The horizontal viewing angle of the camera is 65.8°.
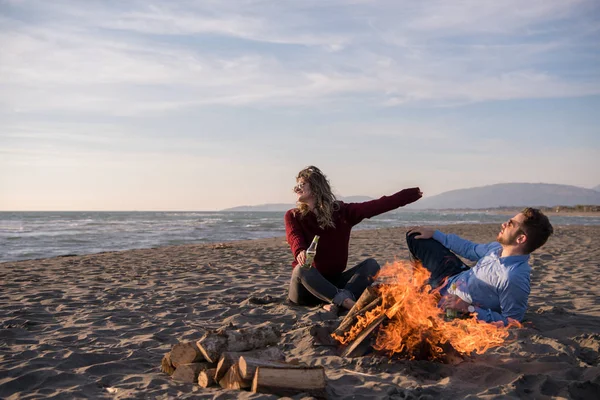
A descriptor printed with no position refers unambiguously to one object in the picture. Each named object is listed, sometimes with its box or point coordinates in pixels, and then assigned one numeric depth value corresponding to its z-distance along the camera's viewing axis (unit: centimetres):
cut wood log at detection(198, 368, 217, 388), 355
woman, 558
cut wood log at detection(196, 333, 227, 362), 375
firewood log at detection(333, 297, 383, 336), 427
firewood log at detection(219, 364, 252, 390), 338
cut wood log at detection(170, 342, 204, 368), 379
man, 459
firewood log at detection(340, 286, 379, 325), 437
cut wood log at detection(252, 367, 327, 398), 329
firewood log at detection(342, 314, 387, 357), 403
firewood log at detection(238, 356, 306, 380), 335
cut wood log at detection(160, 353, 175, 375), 383
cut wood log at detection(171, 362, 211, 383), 368
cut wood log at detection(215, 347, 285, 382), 355
